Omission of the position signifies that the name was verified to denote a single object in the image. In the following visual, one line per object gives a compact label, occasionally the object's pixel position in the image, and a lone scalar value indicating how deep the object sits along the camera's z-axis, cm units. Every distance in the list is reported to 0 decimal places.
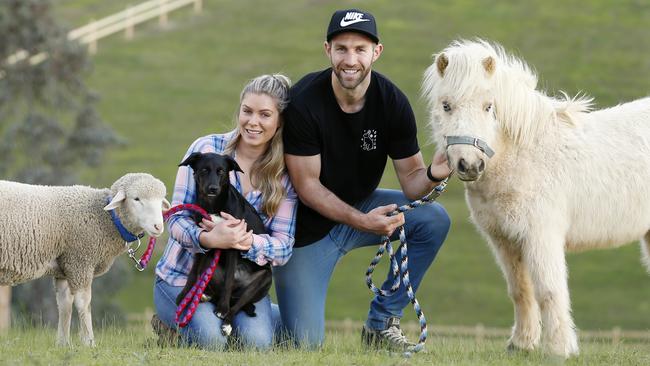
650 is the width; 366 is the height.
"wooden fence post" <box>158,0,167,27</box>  5104
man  709
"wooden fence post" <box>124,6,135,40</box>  4956
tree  2486
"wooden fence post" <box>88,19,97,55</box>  4668
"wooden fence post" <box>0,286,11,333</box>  1828
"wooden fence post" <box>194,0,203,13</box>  5288
